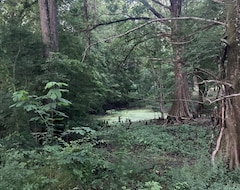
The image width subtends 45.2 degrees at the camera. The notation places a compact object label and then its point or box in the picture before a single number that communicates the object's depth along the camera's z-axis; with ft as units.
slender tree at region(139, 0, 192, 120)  34.68
